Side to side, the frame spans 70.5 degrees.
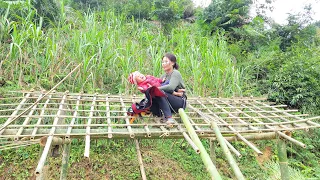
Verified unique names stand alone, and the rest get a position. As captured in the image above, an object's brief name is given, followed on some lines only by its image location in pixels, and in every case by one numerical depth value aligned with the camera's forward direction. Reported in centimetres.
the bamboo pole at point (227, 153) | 122
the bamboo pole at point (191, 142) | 141
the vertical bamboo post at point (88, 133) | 140
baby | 218
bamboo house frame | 160
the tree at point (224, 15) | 672
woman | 219
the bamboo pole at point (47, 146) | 126
